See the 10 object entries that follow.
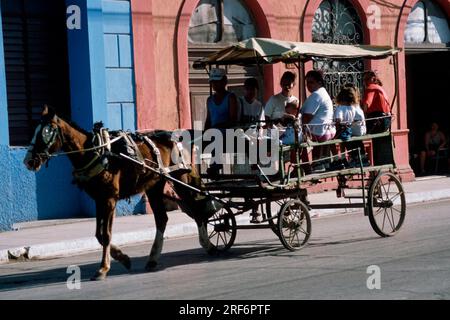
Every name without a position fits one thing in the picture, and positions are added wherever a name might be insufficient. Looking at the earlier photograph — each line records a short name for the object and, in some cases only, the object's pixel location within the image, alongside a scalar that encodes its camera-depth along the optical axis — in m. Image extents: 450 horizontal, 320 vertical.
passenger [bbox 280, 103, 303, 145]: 11.32
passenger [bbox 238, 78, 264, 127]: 11.89
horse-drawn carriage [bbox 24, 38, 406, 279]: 10.19
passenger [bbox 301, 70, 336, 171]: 11.94
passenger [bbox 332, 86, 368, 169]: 12.27
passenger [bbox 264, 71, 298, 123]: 12.29
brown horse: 9.94
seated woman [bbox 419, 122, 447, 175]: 23.08
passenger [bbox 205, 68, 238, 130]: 11.70
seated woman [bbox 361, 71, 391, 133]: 13.28
